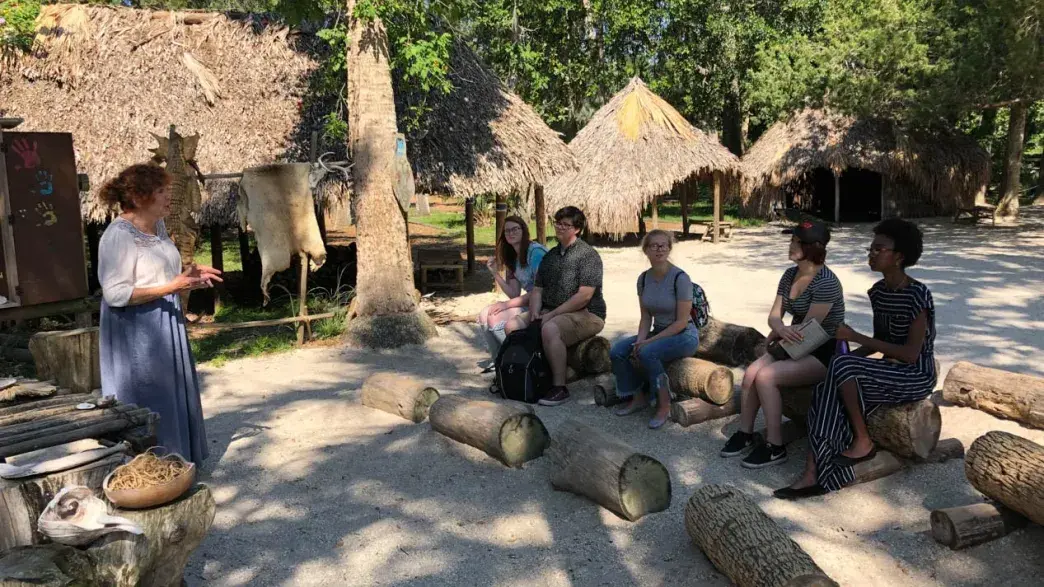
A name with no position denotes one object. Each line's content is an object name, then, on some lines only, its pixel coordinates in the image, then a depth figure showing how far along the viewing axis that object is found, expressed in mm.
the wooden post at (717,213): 17375
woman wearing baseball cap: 4461
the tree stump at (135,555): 2605
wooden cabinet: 6648
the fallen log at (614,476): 4008
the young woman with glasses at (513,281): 6410
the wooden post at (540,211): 11969
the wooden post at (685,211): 18719
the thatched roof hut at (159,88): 9984
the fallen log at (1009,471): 3432
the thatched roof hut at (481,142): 10188
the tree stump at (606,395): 5832
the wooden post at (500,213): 11710
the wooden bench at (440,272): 11797
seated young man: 5906
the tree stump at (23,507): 2959
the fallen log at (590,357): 6277
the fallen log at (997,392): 4855
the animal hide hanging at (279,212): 7898
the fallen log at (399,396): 5766
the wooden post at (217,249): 11086
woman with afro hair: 4082
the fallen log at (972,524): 3539
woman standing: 4113
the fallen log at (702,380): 5266
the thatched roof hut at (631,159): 16516
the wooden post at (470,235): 13089
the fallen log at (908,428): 4117
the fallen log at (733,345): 6406
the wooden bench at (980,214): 18375
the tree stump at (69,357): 4934
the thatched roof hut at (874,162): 19641
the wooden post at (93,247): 11445
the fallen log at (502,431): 4828
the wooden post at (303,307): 8242
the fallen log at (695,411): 5281
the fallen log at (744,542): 3047
